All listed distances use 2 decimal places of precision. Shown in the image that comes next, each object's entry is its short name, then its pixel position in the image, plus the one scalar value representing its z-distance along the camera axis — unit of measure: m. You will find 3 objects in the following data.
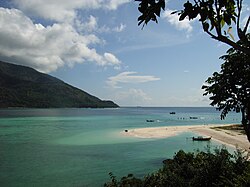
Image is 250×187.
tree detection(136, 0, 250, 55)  4.24
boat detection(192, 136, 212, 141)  52.91
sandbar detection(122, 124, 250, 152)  49.86
